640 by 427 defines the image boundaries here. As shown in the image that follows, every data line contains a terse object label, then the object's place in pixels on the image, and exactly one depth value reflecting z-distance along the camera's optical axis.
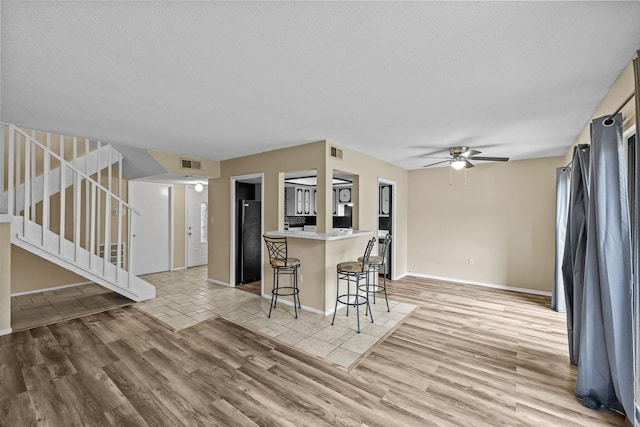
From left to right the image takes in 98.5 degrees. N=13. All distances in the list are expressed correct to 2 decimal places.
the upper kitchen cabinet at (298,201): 7.61
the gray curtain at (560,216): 3.94
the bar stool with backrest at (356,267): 3.58
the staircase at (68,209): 3.55
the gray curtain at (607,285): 1.90
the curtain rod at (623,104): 1.80
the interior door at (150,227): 6.04
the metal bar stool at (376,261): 3.88
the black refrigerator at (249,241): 5.37
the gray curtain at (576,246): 2.40
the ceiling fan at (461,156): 4.05
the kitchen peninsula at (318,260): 3.87
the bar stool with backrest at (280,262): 3.89
